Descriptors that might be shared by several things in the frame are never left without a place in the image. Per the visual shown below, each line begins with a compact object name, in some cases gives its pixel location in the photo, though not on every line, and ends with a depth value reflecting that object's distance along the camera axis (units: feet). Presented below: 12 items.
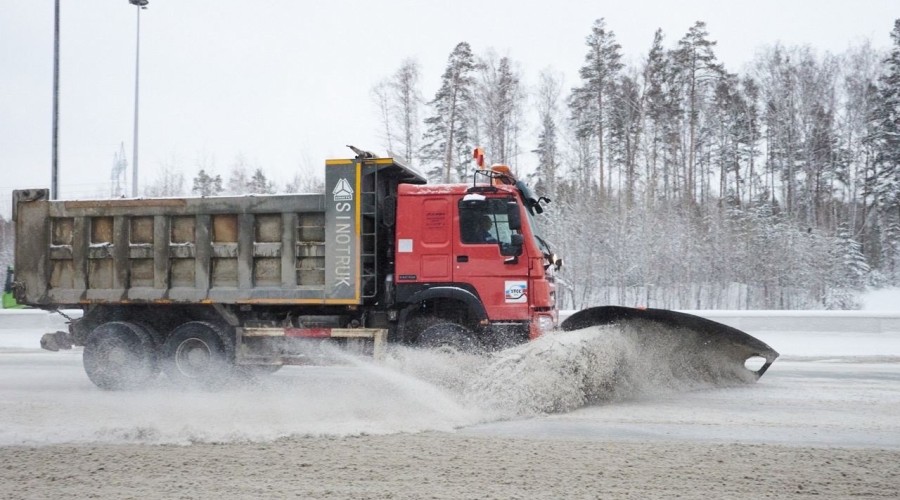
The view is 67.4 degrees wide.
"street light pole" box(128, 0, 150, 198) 72.96
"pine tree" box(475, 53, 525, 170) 113.80
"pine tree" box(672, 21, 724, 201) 119.14
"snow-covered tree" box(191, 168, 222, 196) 130.72
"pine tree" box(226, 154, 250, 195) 137.80
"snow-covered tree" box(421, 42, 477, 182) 111.65
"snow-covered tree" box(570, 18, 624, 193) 119.75
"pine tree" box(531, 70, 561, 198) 119.03
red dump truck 27.84
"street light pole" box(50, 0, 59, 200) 57.93
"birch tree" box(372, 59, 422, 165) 114.62
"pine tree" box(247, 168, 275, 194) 126.97
